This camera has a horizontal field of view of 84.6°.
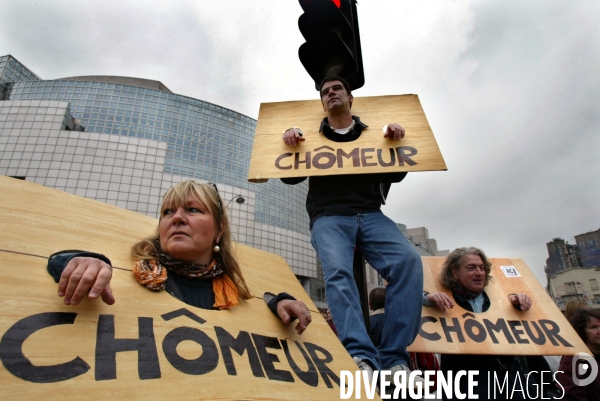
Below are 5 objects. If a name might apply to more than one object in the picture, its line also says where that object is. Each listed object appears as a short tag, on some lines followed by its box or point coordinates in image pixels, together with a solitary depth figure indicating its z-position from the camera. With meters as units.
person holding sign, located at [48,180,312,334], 1.10
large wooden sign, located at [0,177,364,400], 0.72
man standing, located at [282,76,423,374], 1.57
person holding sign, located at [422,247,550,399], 2.07
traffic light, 2.14
